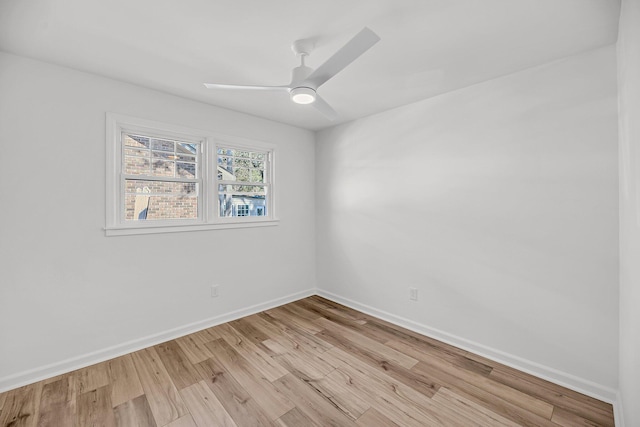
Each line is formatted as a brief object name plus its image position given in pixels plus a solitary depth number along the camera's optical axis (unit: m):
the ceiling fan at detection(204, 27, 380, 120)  1.48
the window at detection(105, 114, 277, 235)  2.45
